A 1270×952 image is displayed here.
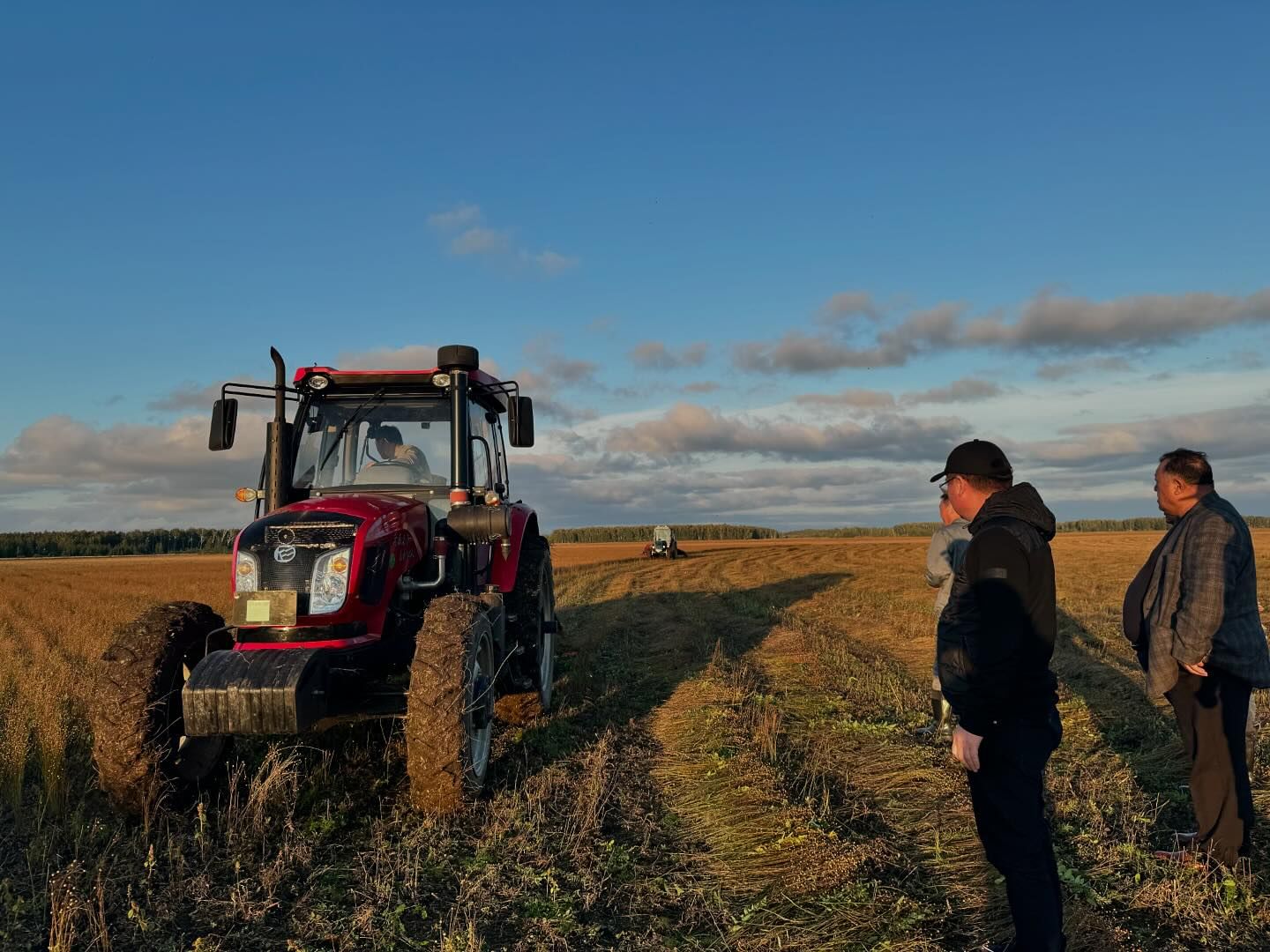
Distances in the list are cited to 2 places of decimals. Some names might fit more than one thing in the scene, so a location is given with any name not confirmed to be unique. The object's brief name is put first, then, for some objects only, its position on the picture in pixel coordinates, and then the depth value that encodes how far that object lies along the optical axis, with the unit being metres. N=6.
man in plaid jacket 3.79
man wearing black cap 2.77
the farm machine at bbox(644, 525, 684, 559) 37.00
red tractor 4.30
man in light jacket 6.15
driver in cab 6.32
